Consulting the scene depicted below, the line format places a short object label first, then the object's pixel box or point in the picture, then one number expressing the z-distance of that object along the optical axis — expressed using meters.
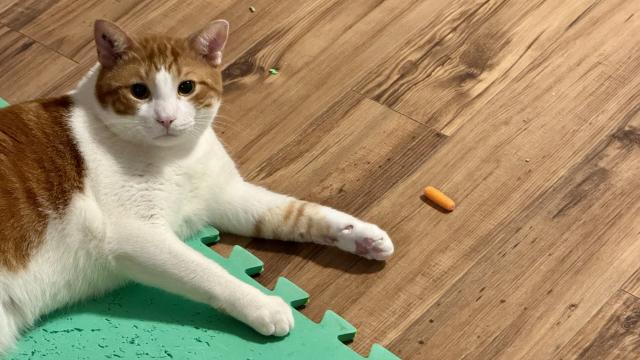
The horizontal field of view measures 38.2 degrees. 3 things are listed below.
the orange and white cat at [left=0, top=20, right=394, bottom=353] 1.69
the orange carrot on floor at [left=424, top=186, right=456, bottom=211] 1.97
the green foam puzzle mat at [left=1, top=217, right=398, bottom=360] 1.70
